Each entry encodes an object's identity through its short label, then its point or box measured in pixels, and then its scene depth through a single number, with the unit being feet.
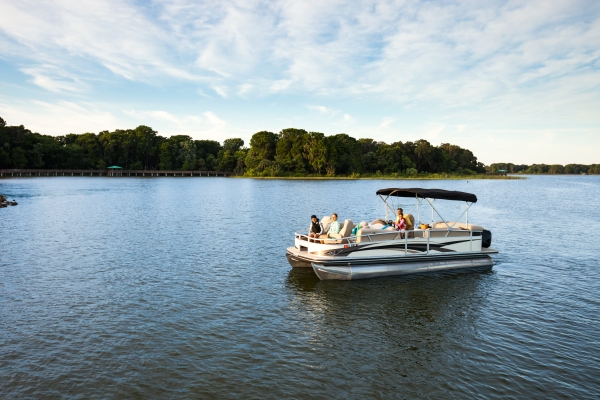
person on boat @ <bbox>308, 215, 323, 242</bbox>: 65.26
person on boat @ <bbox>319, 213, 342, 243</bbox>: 62.94
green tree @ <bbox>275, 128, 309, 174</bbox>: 510.99
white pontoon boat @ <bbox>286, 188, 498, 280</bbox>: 58.49
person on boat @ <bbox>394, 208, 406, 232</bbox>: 63.87
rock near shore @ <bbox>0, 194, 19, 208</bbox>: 159.08
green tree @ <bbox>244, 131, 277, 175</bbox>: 529.04
